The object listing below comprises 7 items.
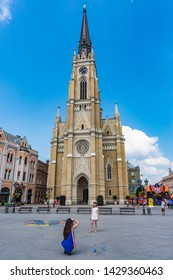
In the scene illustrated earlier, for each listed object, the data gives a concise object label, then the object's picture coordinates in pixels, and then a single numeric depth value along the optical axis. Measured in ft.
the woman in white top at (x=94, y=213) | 30.61
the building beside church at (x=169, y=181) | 218.26
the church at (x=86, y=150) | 122.01
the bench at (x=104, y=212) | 65.44
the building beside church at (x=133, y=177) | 232.53
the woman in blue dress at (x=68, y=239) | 17.44
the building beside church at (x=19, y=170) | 117.02
